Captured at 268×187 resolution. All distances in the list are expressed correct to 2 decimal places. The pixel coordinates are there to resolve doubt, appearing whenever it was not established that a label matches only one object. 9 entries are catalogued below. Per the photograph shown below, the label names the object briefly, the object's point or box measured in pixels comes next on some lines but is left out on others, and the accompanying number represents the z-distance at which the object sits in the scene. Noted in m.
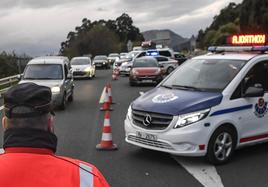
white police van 8.20
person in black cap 2.01
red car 28.11
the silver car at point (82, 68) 36.91
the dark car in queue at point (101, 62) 56.81
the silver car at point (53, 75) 17.08
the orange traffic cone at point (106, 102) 15.61
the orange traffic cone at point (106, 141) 9.80
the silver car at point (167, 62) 35.62
